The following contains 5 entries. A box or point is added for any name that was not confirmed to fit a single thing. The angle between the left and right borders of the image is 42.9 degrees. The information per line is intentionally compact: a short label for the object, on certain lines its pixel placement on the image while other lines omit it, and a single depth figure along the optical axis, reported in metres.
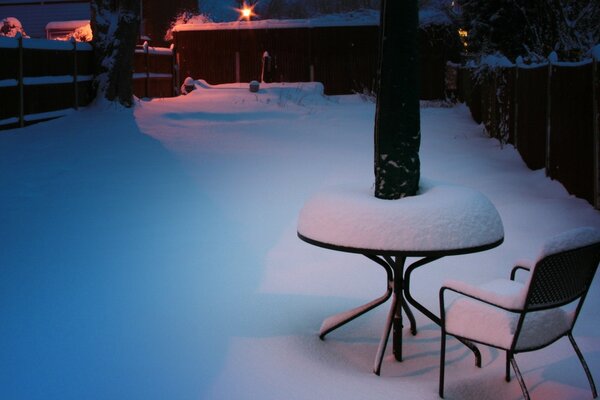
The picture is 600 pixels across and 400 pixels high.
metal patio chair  3.95
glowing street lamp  41.61
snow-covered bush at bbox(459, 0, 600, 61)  13.91
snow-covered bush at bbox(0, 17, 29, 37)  30.94
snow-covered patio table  4.61
